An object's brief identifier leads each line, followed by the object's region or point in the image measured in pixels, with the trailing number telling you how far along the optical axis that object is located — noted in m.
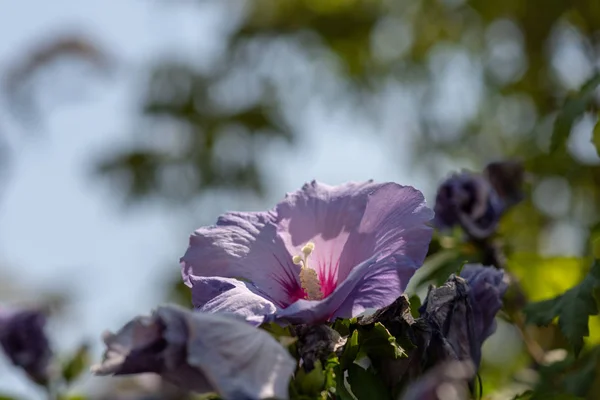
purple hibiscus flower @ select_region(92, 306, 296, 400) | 0.71
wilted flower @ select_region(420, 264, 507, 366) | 0.79
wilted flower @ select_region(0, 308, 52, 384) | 1.04
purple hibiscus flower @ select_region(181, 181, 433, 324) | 0.78
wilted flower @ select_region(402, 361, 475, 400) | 0.68
